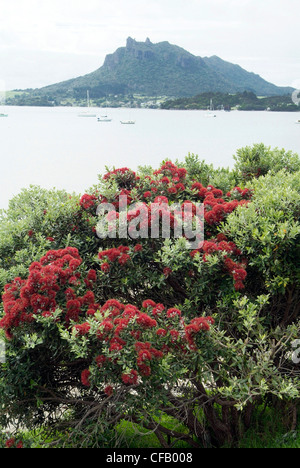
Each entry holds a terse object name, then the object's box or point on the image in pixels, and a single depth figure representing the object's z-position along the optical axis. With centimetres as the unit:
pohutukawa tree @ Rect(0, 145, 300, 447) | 300
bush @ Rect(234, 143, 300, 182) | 542
